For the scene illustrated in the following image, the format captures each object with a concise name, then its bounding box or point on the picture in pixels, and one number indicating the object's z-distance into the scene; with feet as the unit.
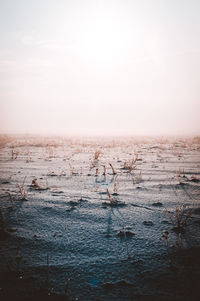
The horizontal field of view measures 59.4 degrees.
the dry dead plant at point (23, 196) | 6.74
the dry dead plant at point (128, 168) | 11.69
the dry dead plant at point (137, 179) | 9.33
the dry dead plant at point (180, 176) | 9.18
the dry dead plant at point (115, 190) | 7.66
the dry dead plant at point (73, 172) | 11.06
